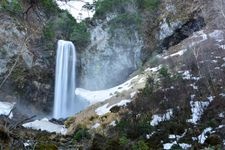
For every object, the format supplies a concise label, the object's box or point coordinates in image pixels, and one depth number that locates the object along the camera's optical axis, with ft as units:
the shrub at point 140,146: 49.00
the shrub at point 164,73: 82.38
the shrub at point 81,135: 64.97
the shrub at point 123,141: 49.78
